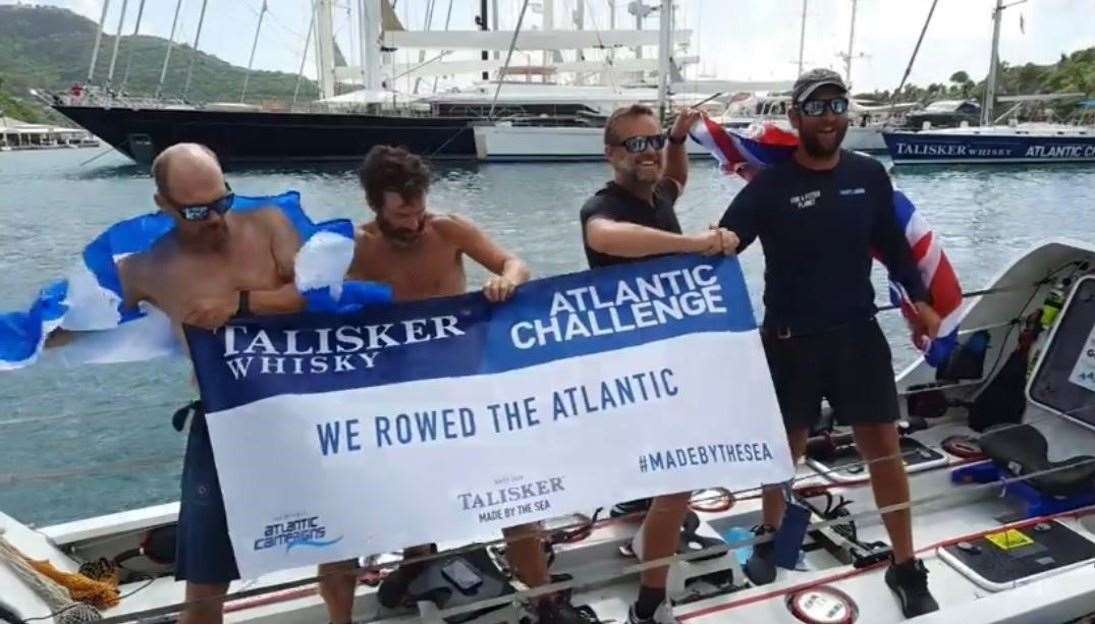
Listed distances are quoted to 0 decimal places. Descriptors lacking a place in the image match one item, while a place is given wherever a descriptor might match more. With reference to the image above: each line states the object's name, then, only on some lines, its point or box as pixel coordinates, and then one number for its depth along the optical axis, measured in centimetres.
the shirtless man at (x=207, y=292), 262
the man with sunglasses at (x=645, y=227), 293
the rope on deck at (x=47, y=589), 313
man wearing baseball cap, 315
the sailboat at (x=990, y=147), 3591
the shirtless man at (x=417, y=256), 274
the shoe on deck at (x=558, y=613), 315
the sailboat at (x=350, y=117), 3844
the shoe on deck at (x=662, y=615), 318
